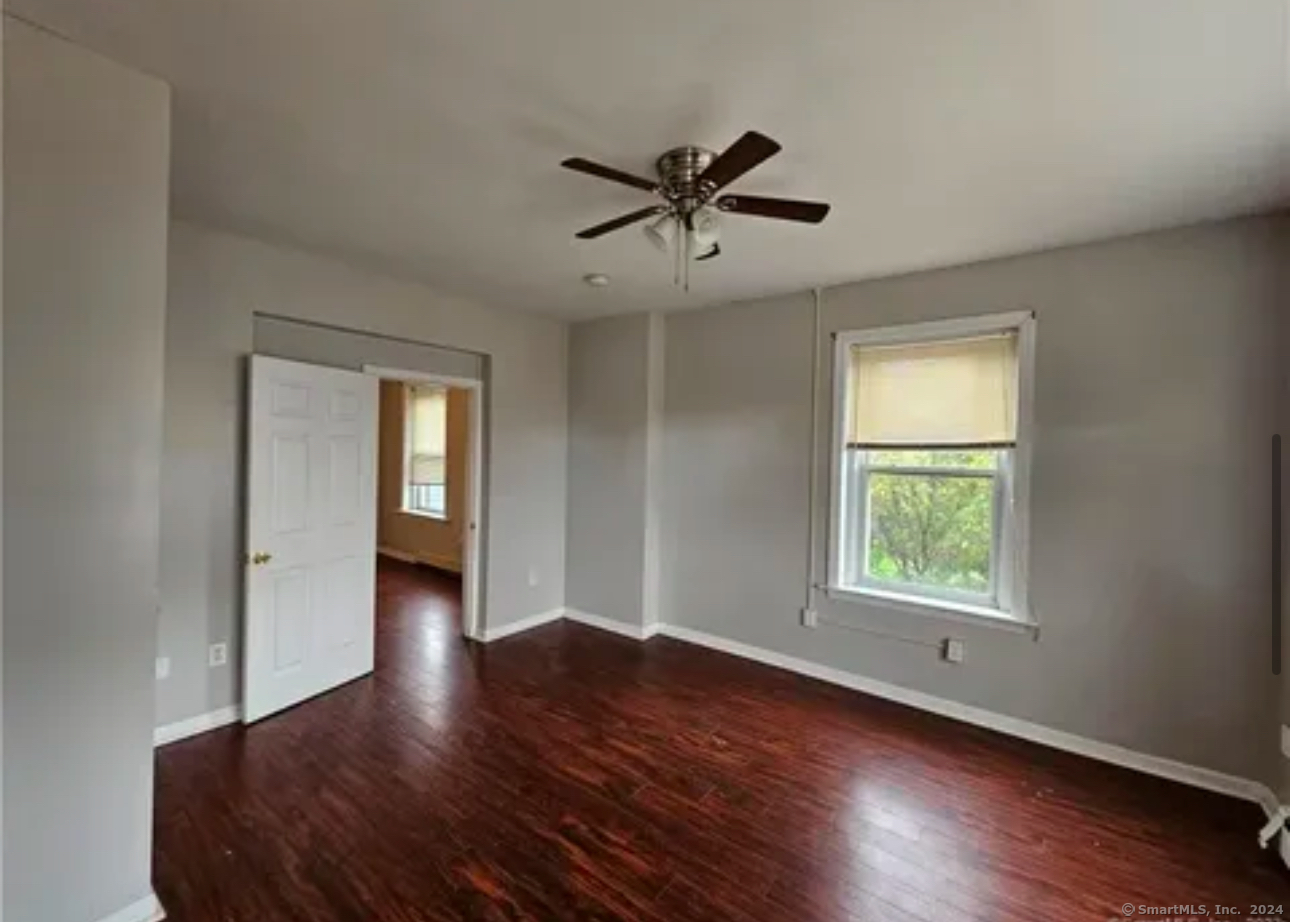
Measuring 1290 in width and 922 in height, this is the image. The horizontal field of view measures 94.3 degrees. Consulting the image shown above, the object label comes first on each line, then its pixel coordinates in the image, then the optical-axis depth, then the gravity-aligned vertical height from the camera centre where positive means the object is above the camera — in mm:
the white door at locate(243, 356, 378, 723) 3055 -462
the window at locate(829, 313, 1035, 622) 3131 -15
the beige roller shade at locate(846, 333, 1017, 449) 3164 +386
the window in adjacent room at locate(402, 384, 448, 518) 6898 +14
